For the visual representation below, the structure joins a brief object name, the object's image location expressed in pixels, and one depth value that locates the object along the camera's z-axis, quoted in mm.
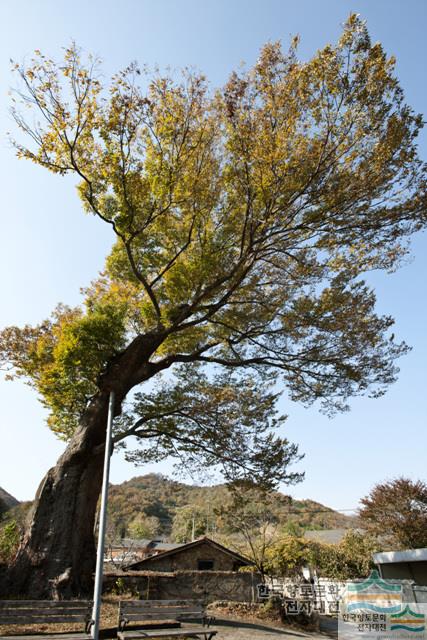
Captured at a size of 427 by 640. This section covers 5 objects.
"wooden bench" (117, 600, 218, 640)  6494
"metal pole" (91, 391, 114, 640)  5664
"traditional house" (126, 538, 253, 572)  20344
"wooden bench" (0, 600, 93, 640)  5691
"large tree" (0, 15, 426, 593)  8898
